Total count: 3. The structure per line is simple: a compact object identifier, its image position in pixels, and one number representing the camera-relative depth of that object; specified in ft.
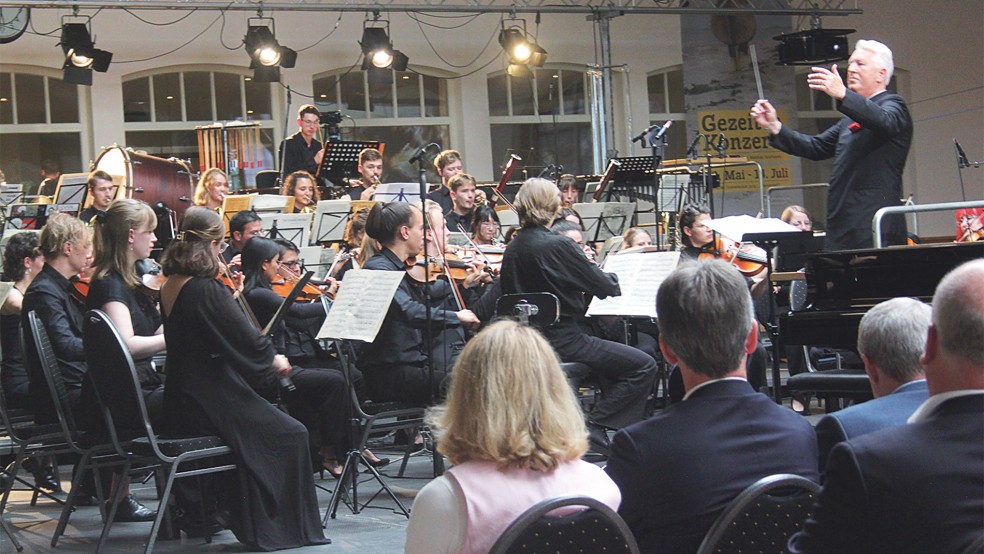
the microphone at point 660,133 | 26.22
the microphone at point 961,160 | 38.59
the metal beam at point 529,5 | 37.40
